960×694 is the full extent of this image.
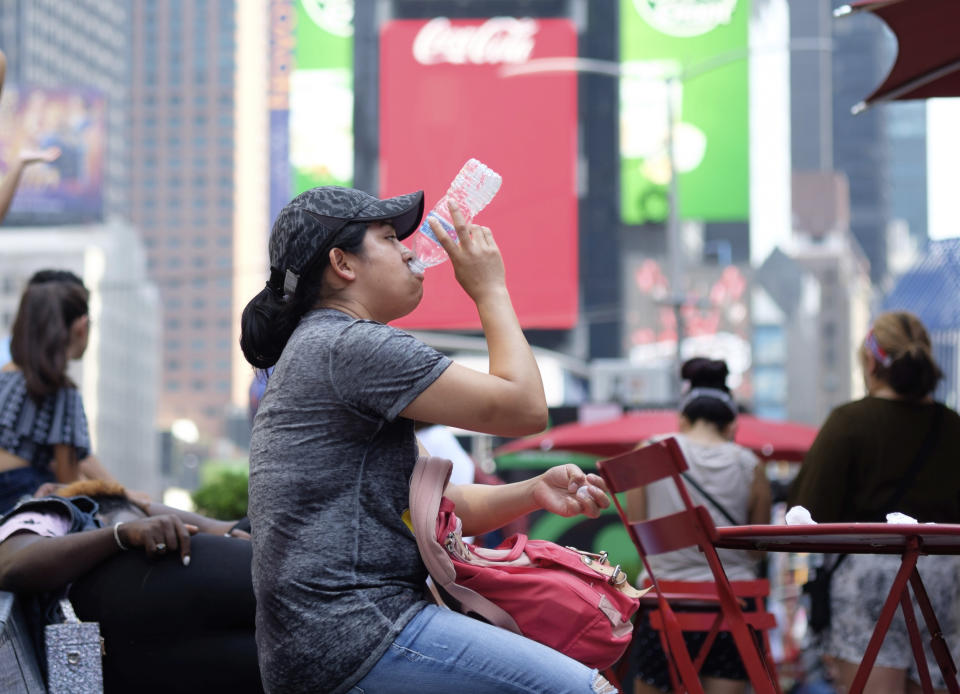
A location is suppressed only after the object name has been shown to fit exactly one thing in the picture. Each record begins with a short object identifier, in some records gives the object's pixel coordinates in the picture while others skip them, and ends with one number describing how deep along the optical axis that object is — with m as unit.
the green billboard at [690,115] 54.50
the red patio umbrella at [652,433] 10.12
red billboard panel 53.62
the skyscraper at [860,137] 168.00
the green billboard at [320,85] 57.06
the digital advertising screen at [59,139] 102.44
